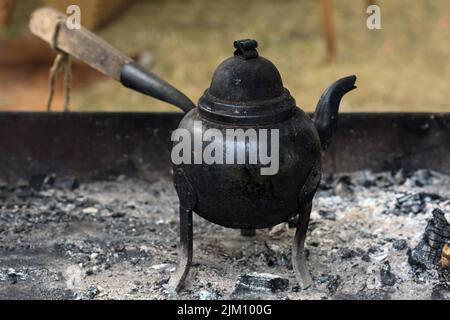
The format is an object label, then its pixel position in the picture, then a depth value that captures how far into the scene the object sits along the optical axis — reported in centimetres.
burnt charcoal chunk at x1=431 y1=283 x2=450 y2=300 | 249
